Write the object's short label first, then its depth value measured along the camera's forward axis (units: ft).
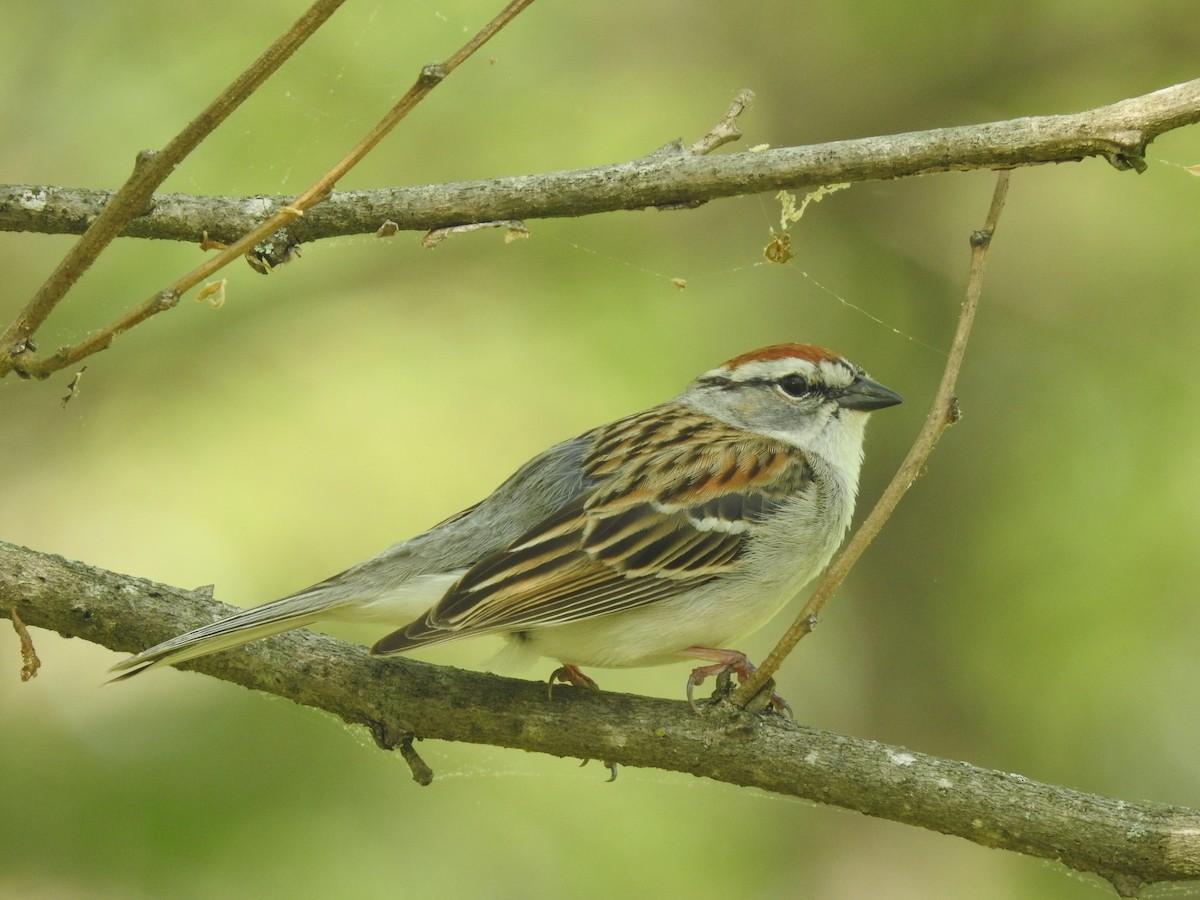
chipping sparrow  22.03
